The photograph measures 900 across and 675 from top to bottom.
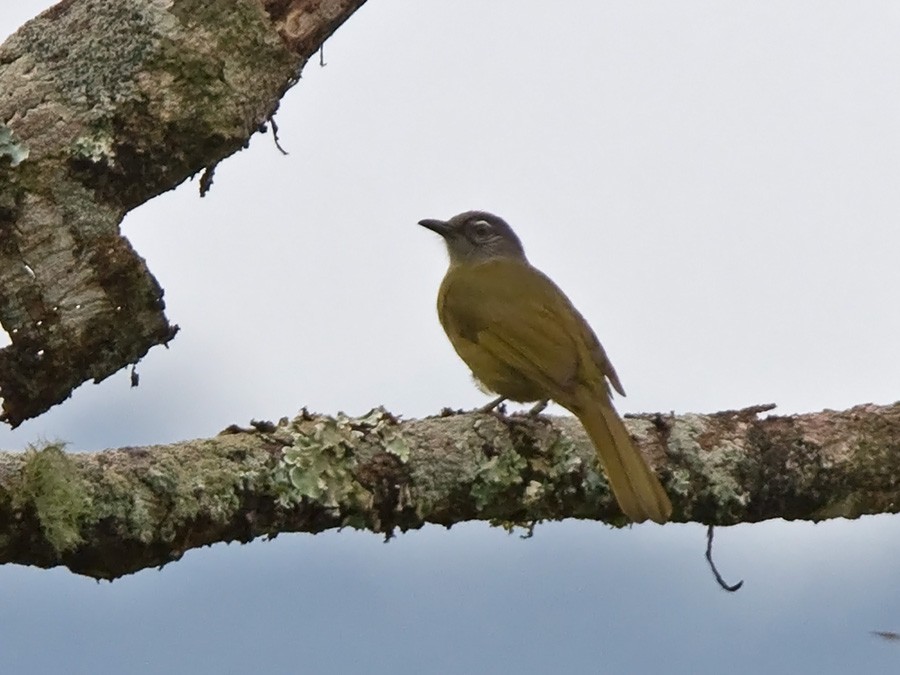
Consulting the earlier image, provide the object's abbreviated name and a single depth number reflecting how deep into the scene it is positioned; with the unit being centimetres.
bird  974
